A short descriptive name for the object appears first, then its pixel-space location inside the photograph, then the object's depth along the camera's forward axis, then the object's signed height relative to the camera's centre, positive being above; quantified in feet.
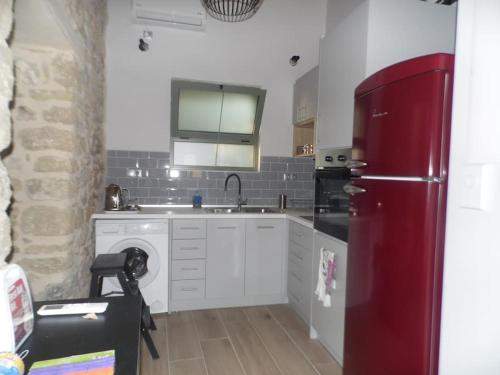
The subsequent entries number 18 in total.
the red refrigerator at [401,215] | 3.90 -0.47
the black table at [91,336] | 2.96 -1.70
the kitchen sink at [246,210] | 11.05 -1.27
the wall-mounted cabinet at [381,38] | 6.30 +2.84
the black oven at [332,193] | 7.09 -0.37
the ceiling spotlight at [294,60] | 12.13 +4.37
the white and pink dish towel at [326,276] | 7.34 -2.28
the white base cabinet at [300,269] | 9.05 -2.74
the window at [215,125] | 11.99 +1.87
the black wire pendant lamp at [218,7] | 7.88 +4.20
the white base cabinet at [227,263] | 10.12 -2.85
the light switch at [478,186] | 3.33 -0.03
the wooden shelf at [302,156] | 12.19 +0.81
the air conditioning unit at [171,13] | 10.64 +5.29
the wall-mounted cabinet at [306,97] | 10.79 +2.84
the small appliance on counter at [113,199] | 10.12 -0.89
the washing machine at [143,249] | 9.45 -2.31
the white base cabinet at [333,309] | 7.12 -3.12
